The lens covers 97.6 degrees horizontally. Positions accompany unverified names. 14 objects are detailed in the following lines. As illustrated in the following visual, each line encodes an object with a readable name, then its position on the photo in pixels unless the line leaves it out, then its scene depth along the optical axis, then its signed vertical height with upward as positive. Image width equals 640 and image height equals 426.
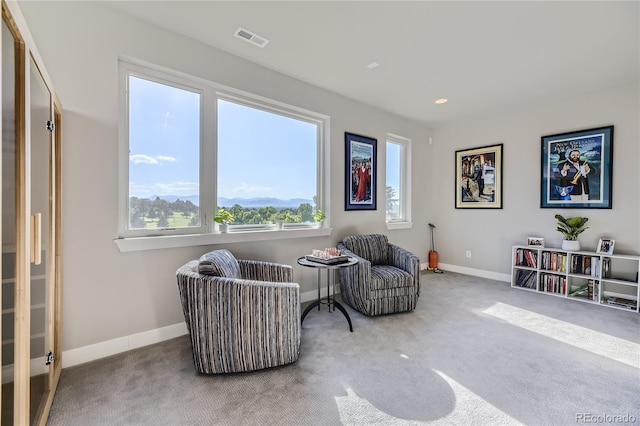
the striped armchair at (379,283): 2.93 -0.76
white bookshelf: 3.37 -0.80
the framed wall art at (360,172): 3.89 +0.57
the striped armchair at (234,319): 1.87 -0.74
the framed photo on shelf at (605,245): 3.44 -0.40
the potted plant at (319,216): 3.51 -0.06
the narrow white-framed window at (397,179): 4.68 +0.56
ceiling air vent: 2.45 +1.57
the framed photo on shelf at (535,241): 4.01 -0.41
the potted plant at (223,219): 2.70 -0.08
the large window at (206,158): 2.39 +0.54
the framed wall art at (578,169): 3.59 +0.60
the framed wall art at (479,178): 4.54 +0.59
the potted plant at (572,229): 3.63 -0.21
